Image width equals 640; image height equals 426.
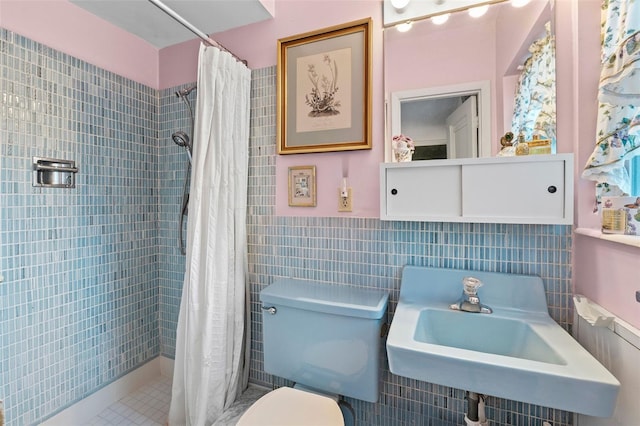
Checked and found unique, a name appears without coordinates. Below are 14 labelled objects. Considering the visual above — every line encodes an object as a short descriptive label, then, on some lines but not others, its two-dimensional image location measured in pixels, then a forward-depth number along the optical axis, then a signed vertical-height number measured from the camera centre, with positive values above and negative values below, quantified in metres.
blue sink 0.72 -0.43
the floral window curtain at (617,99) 0.71 +0.30
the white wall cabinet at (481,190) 0.98 +0.08
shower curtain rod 1.13 +0.84
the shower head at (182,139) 1.62 +0.42
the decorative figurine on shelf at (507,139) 1.10 +0.28
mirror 1.13 +0.58
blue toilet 1.04 -0.59
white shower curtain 1.32 -0.27
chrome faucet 1.09 -0.35
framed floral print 1.36 +0.62
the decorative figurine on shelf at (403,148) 1.23 +0.27
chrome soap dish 1.33 +0.19
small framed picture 1.47 +0.13
